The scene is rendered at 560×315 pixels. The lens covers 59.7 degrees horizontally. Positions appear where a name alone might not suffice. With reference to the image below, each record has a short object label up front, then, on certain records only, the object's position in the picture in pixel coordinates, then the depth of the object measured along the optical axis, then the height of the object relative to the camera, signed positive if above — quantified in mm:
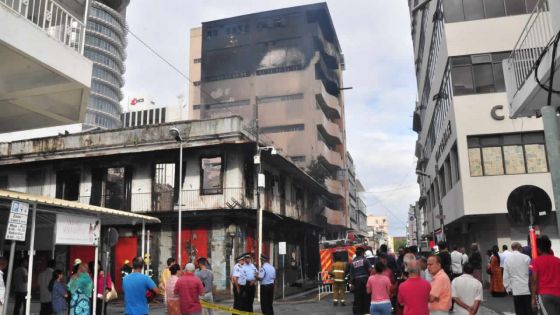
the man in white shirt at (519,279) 8938 -546
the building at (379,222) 160000 +10345
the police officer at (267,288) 12609 -878
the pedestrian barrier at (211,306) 10131 -1073
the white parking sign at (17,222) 7852 +580
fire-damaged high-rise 50375 +19473
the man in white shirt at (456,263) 13648 -354
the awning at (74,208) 9602 +1091
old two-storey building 24781 +4084
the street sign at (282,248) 21562 +224
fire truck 23906 +21
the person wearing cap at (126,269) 14552 -389
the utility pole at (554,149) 4340 +877
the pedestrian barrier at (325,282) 22672 -1333
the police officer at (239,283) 12148 -711
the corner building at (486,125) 20453 +5238
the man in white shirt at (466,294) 6473 -576
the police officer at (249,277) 12242 -573
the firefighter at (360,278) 11547 -606
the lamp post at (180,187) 21153 +3421
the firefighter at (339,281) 16312 -945
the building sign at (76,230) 10759 +609
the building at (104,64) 103750 +41764
